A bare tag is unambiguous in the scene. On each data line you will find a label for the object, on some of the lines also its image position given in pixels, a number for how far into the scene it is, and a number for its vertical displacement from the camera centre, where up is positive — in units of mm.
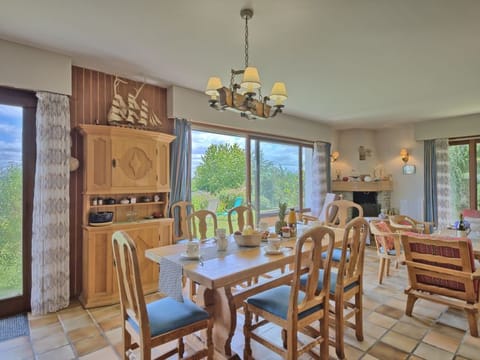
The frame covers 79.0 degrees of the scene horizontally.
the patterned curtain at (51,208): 2906 -228
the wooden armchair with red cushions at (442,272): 2465 -798
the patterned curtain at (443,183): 5926 +1
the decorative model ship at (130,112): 3389 +884
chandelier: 2139 +707
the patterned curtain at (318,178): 6418 +129
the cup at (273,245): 2292 -482
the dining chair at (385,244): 3660 -789
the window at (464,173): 5734 +194
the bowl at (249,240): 2512 -481
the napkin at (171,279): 1895 -638
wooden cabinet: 3129 -144
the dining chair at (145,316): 1638 -817
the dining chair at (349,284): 2166 -797
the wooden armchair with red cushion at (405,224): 3883 -584
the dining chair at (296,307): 1804 -836
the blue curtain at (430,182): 6066 +23
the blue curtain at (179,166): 3900 +252
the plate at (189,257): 2115 -530
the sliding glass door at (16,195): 2928 -97
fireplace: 6804 -437
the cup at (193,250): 2135 -482
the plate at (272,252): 2252 -527
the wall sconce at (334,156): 6988 +672
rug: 2539 -1294
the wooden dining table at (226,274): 1835 -577
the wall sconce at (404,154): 6473 +651
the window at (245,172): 4496 +214
